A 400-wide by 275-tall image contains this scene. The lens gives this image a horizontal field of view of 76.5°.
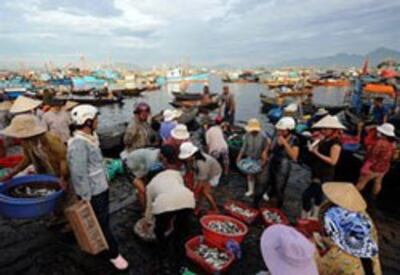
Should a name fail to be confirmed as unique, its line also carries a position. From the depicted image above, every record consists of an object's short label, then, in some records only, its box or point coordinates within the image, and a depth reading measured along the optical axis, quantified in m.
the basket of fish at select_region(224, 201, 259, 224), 4.53
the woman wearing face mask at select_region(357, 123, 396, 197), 4.80
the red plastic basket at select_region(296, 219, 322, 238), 2.95
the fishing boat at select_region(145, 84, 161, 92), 50.78
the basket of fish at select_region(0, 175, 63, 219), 2.85
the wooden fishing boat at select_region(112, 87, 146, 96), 39.16
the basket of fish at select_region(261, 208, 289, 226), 4.39
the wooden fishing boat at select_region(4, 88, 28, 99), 23.05
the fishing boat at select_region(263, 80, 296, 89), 51.32
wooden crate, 2.92
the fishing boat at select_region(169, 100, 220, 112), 23.17
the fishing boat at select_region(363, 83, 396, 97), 10.15
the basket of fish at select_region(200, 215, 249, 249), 3.55
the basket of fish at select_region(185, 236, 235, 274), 3.21
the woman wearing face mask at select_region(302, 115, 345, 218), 3.92
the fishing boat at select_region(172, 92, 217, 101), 26.28
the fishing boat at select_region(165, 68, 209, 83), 78.81
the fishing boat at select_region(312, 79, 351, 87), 57.73
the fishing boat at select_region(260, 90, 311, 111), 23.68
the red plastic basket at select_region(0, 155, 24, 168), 5.80
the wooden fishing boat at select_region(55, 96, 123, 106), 28.46
